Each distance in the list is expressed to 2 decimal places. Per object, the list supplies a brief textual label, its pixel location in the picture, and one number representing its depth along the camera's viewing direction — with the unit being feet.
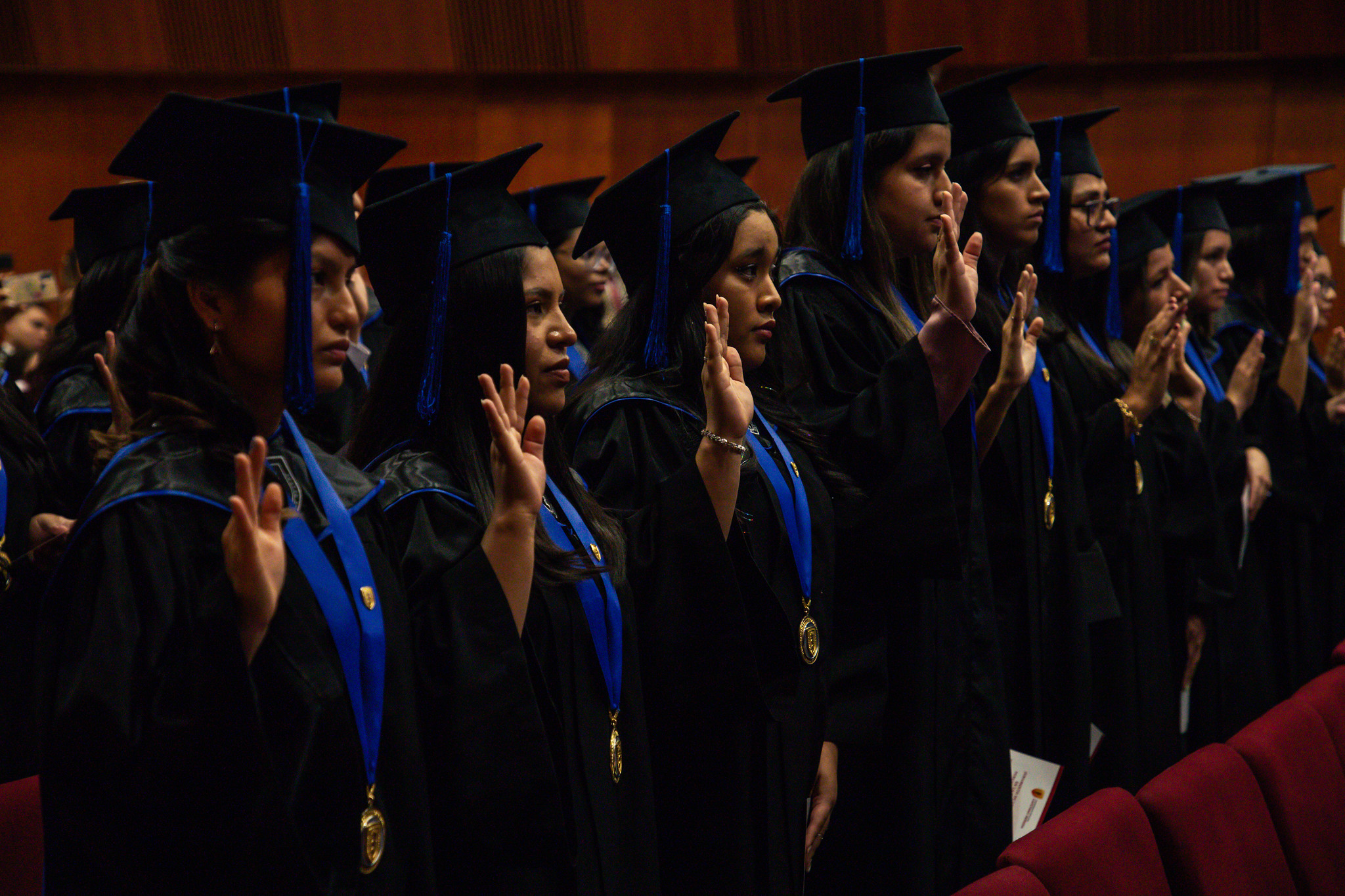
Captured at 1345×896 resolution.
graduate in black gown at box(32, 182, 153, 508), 21.95
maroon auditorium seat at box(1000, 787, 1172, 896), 12.45
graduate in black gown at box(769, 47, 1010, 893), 17.16
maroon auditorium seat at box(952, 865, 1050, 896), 11.71
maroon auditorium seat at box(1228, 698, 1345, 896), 15.37
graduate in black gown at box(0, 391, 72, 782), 19.27
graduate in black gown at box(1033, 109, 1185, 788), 23.81
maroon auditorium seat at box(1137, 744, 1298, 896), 13.89
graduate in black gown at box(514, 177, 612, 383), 27.32
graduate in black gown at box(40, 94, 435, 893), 9.87
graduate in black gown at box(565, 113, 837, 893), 15.07
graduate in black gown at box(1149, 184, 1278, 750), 28.45
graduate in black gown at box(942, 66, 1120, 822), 20.75
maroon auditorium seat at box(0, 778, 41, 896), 12.36
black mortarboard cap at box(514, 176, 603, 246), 27.32
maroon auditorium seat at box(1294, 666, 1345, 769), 16.94
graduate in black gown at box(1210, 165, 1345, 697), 32.14
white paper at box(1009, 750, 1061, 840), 19.61
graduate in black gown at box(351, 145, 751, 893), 12.13
